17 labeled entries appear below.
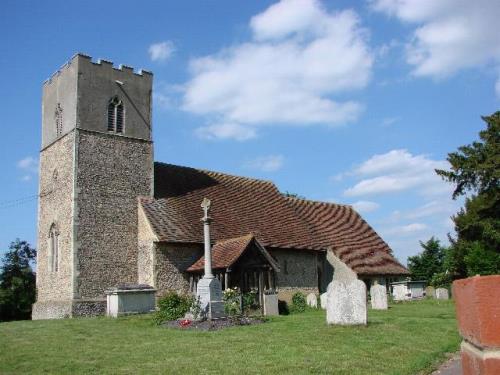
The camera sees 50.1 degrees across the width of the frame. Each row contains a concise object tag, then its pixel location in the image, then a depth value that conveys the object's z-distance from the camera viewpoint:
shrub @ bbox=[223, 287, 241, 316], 19.08
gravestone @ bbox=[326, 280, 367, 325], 15.35
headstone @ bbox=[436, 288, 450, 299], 33.19
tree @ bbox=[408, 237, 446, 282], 48.16
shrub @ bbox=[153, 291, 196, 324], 18.72
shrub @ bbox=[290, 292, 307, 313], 27.06
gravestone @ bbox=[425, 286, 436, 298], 35.61
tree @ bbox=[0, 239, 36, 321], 31.98
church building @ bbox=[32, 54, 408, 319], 26.16
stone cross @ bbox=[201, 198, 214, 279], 19.02
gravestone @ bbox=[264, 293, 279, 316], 23.78
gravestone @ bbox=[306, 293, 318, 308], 28.03
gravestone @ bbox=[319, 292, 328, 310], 25.28
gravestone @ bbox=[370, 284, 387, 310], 24.31
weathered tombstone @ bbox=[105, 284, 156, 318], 22.53
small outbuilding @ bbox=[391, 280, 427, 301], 34.91
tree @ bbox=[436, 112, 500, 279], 31.62
